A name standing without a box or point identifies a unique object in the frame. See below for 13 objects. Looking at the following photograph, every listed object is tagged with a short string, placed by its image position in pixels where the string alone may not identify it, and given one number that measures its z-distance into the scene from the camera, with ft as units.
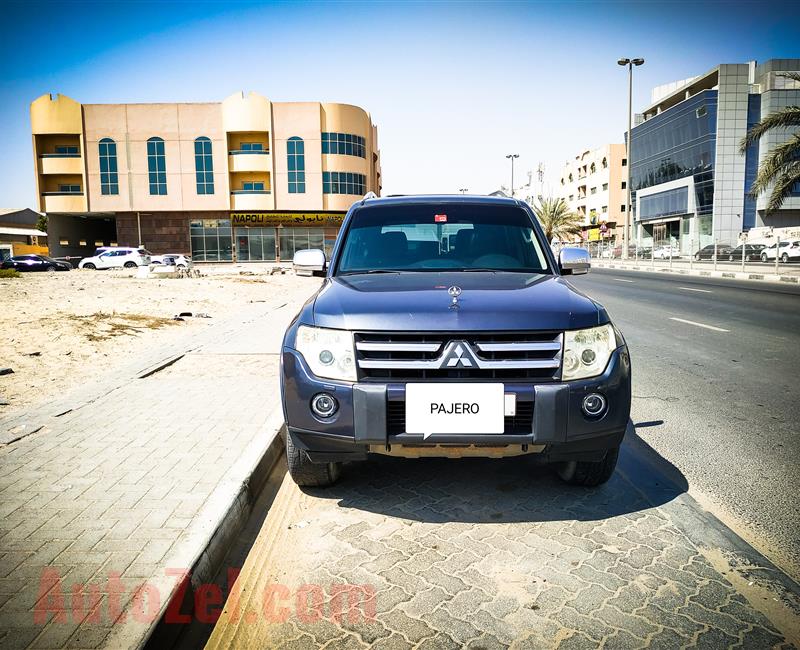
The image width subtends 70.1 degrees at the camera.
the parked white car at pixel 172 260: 124.98
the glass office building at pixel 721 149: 194.29
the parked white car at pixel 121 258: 132.05
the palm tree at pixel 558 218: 213.46
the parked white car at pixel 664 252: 146.51
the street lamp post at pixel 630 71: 143.48
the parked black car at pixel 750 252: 105.40
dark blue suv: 9.37
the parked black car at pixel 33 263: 123.13
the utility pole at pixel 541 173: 329.03
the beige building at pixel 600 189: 279.69
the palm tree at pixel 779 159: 72.74
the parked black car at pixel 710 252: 119.69
